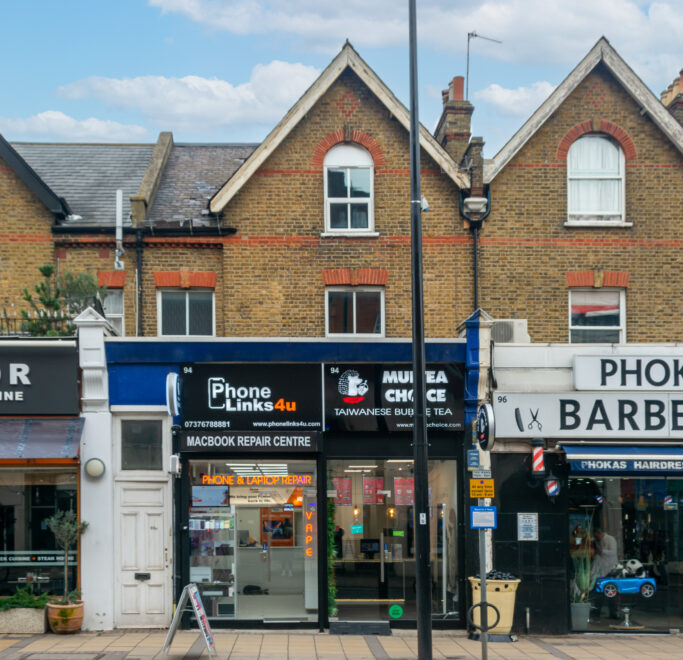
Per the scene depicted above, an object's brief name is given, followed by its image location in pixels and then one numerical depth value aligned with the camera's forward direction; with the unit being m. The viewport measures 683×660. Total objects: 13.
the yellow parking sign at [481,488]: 12.64
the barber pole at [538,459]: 15.12
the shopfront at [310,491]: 15.46
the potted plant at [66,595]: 14.62
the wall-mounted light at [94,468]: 15.29
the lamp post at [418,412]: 12.70
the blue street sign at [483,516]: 12.63
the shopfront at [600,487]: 15.45
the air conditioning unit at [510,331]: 16.69
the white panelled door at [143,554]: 15.30
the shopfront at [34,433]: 15.36
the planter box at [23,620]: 14.64
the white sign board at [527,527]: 15.41
